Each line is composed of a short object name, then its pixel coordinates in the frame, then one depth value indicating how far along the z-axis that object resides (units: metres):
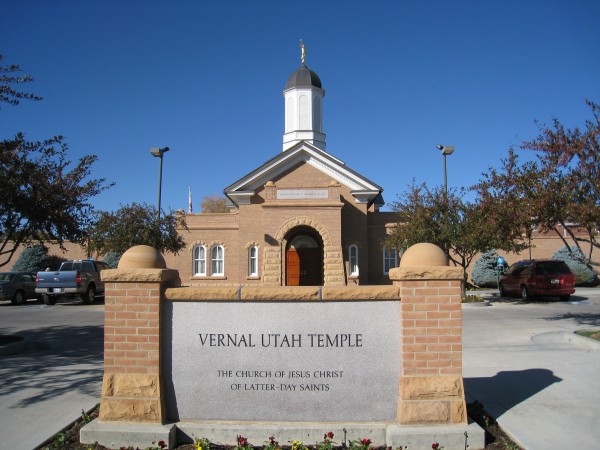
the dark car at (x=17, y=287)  23.92
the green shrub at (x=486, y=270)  30.83
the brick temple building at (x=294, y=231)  24.33
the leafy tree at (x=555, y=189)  10.71
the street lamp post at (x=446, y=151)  23.91
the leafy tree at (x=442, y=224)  20.47
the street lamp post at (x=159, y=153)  23.97
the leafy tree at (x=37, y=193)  10.34
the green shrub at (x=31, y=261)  33.16
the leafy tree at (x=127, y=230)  21.72
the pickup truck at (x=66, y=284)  22.77
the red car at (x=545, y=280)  20.88
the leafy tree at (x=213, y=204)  74.90
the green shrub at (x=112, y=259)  32.25
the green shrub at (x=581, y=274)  29.58
